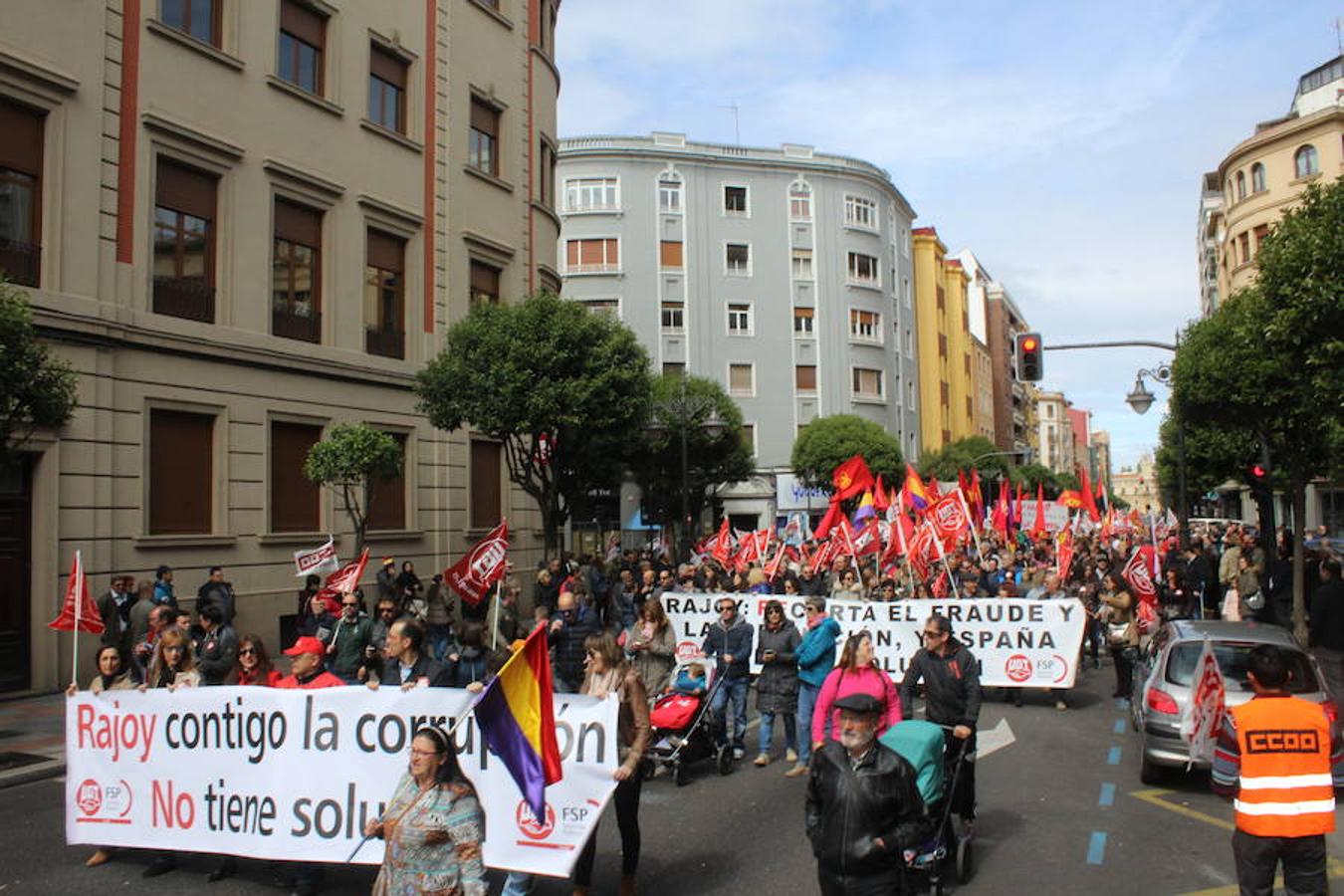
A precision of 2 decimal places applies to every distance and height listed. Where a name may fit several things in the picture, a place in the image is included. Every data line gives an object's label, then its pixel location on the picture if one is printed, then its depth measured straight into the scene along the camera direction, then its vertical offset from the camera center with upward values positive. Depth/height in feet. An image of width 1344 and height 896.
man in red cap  23.40 -3.58
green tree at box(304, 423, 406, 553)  54.29 +2.66
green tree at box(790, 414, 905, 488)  154.20 +8.39
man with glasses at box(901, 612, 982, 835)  23.04 -4.37
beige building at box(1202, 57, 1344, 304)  146.51 +48.25
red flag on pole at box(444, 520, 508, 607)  42.78 -2.54
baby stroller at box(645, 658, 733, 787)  31.09 -6.88
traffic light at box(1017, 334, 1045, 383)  61.46 +8.45
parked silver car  27.68 -4.85
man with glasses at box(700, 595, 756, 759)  33.73 -4.82
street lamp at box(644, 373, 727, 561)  109.60 +11.08
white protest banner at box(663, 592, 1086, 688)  42.93 -5.39
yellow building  212.84 +34.17
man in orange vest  15.90 -4.35
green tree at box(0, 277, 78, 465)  33.88 +4.45
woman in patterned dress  14.32 -4.45
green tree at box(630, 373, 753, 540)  126.31 +6.50
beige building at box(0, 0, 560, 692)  49.19 +14.61
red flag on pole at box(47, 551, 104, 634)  33.45 -3.32
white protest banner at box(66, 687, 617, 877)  20.22 -5.38
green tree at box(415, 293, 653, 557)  61.46 +7.47
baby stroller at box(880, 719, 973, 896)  19.53 -5.23
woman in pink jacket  24.08 -4.27
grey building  164.55 +38.11
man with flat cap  14.64 -4.34
